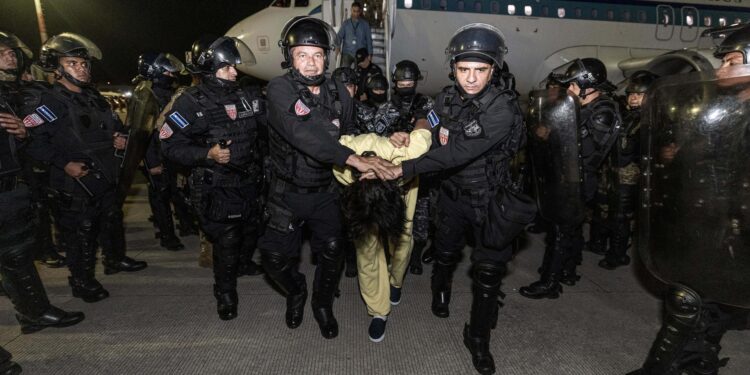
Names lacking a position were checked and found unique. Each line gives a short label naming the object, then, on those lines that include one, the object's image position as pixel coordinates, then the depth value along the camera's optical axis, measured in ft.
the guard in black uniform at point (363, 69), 17.65
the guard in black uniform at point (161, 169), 14.35
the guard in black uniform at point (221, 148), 8.86
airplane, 25.18
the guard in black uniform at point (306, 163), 7.50
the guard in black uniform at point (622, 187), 12.96
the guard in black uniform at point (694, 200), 5.33
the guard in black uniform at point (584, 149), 10.38
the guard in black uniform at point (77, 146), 10.07
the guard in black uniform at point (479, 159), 7.33
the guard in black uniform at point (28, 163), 9.73
